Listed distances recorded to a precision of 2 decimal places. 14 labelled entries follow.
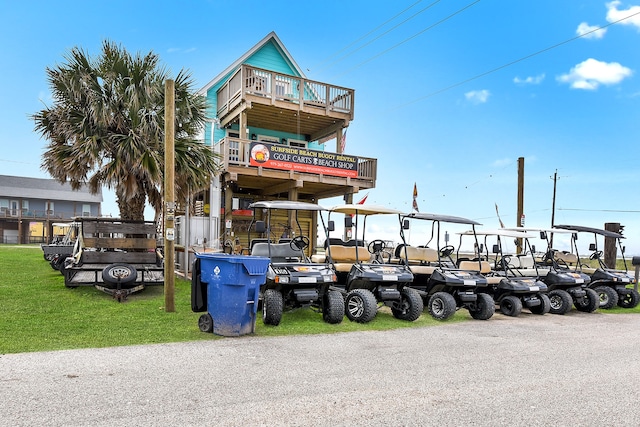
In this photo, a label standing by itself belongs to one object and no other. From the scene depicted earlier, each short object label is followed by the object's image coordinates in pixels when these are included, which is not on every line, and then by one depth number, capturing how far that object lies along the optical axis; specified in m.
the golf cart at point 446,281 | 9.16
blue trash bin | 6.88
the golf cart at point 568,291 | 10.52
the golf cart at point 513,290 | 9.88
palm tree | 12.48
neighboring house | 46.01
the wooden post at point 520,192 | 20.85
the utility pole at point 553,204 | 37.23
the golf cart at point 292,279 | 7.61
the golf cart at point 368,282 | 8.35
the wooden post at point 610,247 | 16.06
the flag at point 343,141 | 19.30
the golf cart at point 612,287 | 11.70
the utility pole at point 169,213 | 8.73
